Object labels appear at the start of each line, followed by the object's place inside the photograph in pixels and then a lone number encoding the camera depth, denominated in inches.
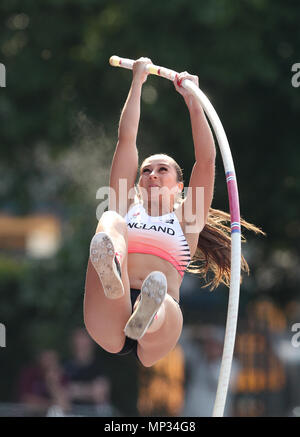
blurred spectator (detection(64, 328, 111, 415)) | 437.4
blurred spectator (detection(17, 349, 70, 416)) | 438.6
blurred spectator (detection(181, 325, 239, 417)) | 511.8
